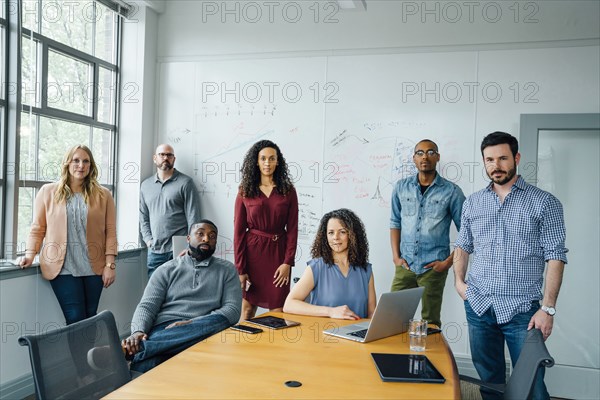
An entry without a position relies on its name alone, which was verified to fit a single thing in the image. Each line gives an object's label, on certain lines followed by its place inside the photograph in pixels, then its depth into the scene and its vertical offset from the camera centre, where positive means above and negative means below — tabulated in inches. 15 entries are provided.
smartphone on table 91.9 -21.0
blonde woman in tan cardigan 136.5 -9.1
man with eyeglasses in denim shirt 146.9 -5.6
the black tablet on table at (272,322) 97.3 -21.2
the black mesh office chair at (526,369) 67.0 -20.7
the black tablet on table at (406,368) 70.6 -21.8
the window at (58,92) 145.6 +32.5
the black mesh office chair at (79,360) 65.5 -20.6
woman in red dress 141.7 -6.6
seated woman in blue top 112.0 -14.2
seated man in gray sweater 109.7 -20.5
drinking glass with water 86.4 -20.2
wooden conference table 65.4 -22.0
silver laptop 87.6 -18.5
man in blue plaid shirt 97.1 -9.2
